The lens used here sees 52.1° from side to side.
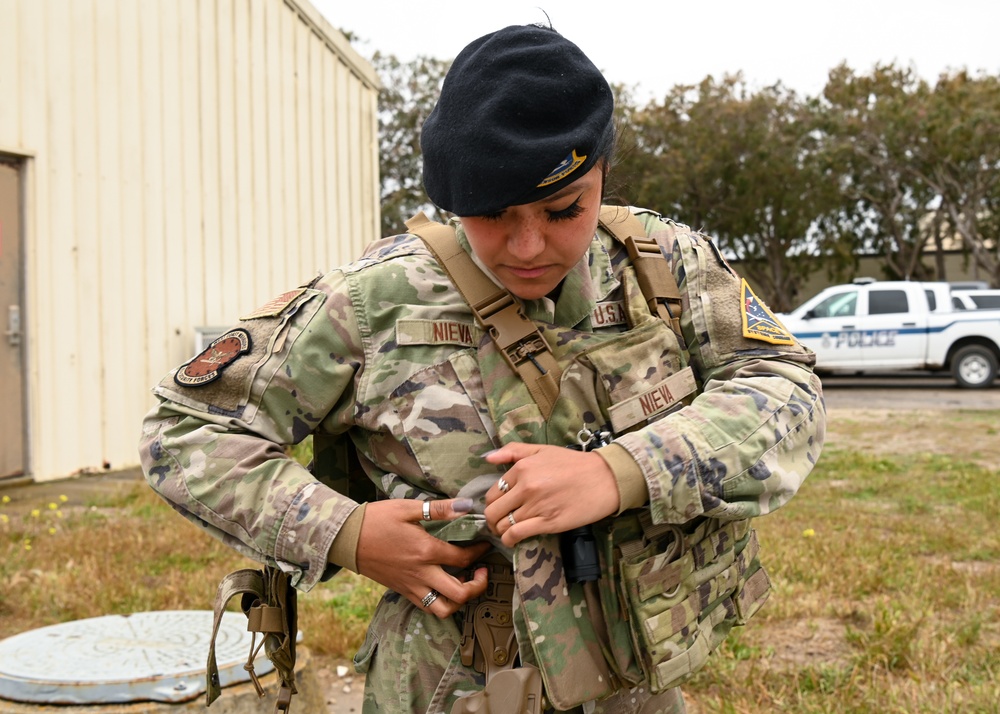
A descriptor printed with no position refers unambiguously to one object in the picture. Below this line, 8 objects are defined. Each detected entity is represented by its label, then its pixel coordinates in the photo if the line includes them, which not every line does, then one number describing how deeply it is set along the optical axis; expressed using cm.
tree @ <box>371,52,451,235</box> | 2883
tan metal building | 687
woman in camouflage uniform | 143
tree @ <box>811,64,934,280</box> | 2566
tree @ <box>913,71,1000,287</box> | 2397
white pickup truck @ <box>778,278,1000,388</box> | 1484
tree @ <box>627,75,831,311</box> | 2756
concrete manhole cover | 249
